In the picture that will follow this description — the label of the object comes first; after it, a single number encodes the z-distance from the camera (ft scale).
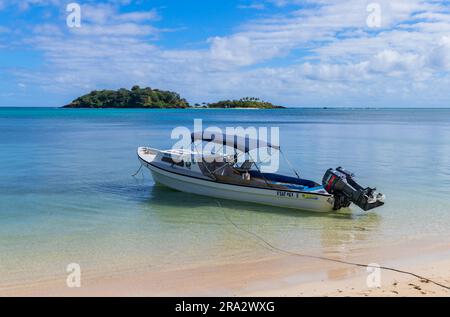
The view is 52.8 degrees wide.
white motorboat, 49.80
